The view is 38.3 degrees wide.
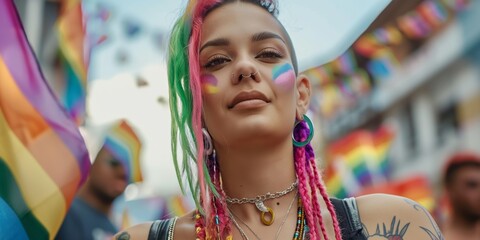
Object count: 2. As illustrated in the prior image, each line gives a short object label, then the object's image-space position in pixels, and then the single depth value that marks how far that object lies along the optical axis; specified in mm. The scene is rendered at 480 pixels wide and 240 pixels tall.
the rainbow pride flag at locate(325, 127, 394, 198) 5227
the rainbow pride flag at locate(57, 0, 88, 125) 3129
